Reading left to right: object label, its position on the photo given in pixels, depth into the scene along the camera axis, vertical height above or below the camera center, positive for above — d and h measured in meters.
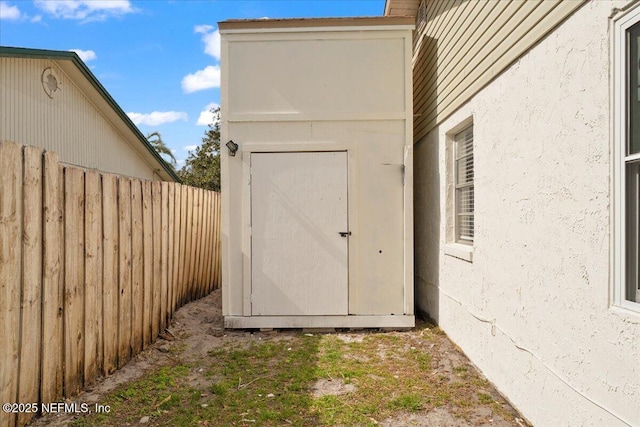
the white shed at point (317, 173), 5.40 +0.53
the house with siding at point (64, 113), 6.79 +2.09
